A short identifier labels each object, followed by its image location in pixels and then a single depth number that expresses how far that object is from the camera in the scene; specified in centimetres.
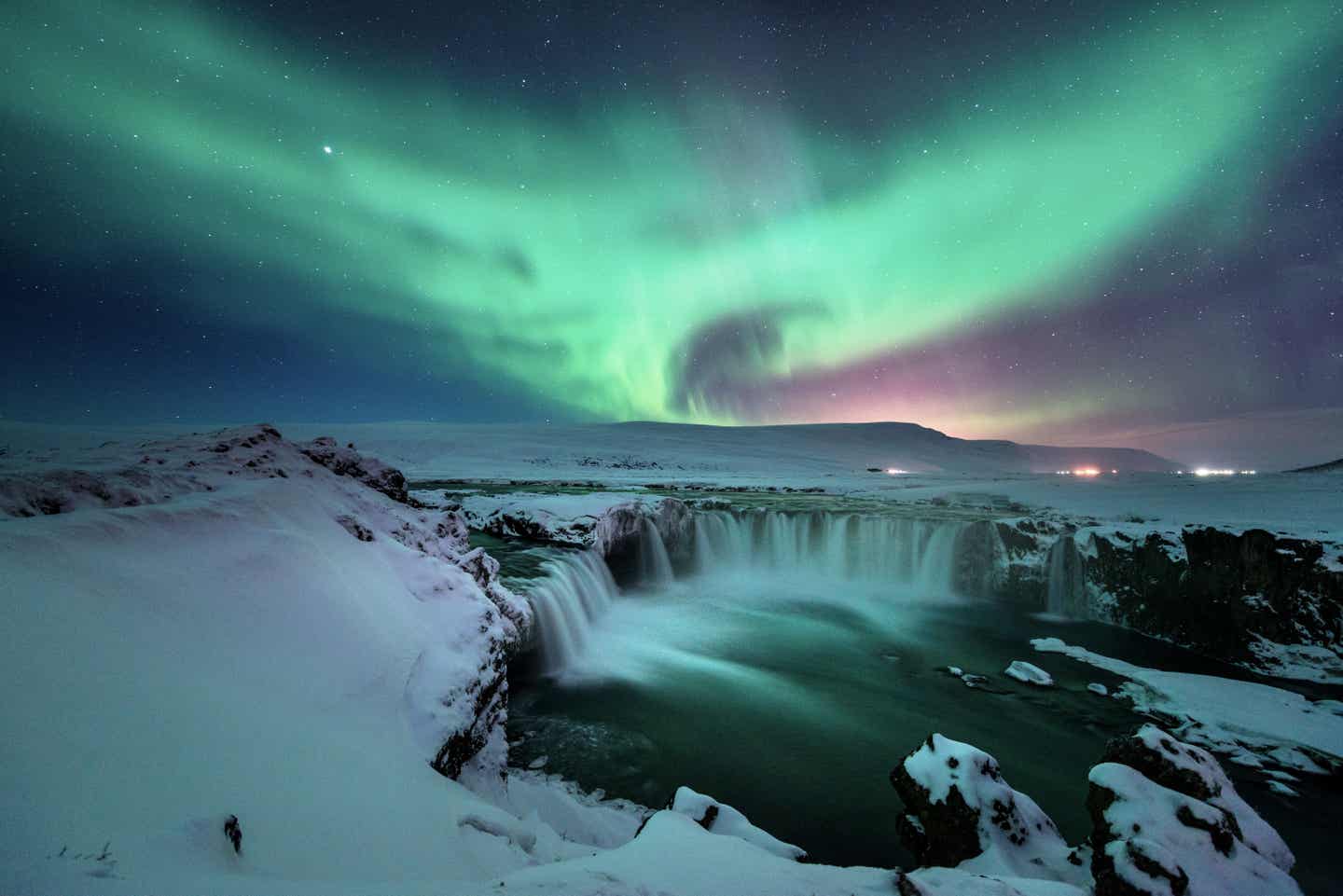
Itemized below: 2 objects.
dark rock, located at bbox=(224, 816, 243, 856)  210
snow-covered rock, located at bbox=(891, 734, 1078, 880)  430
